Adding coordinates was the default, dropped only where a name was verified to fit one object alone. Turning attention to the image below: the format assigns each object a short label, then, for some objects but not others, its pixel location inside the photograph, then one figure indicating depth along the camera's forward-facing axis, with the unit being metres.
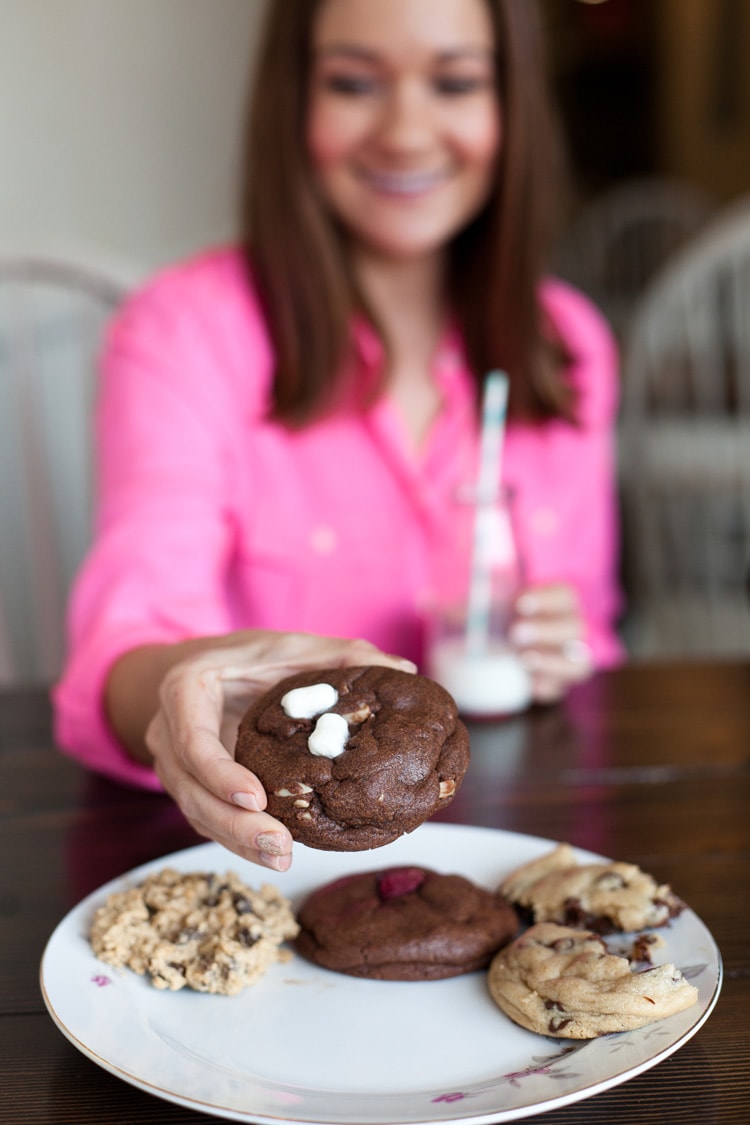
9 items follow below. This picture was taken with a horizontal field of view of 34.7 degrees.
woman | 1.44
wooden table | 0.59
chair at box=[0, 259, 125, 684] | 1.79
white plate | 0.54
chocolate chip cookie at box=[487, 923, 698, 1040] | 0.59
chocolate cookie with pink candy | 0.67
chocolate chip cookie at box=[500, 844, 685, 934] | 0.69
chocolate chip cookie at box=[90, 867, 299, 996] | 0.65
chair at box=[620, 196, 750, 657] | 2.11
